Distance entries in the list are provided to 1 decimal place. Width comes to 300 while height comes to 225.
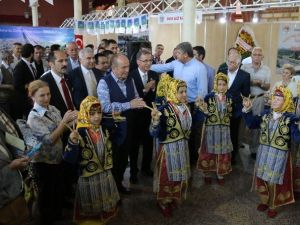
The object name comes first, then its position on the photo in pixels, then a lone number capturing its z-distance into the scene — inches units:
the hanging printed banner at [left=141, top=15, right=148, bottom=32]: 214.4
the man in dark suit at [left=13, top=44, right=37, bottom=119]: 124.2
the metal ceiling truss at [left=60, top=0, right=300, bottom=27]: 152.4
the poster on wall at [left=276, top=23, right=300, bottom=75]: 199.8
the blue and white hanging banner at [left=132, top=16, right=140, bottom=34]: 222.4
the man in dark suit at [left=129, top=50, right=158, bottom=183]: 104.0
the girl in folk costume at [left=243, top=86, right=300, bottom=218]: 83.3
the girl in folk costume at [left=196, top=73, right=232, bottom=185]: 103.5
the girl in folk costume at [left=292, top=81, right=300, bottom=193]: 99.0
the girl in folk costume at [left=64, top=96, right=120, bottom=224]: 73.9
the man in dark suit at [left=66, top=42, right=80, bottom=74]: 134.8
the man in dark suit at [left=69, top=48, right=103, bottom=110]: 98.2
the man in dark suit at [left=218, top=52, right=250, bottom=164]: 112.1
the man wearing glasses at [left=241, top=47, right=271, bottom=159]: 122.8
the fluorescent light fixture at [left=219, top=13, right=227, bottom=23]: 202.6
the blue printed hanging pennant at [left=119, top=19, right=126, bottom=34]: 243.7
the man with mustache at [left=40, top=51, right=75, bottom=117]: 88.0
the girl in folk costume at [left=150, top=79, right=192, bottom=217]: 84.9
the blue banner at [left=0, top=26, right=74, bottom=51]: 239.4
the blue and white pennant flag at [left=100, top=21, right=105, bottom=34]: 274.9
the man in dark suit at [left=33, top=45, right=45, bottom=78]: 153.3
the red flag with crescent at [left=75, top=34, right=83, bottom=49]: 254.9
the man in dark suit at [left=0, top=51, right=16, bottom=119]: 119.5
